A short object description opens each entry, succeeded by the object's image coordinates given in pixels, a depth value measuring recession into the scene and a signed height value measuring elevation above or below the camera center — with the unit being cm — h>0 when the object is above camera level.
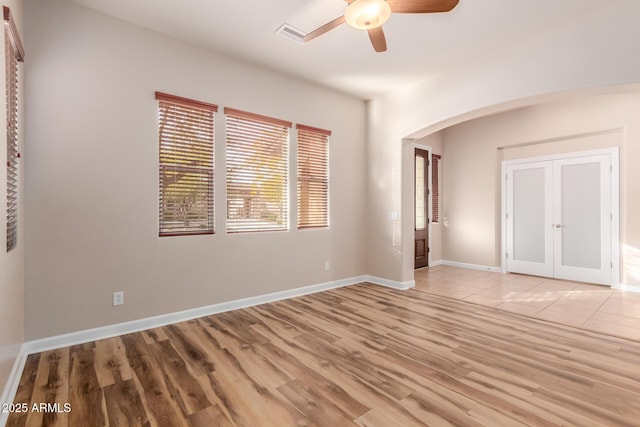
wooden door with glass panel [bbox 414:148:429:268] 648 +7
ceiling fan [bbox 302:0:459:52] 219 +153
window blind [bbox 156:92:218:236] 337 +58
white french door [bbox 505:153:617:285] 499 -12
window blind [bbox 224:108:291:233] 387 +56
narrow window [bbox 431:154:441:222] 694 +55
